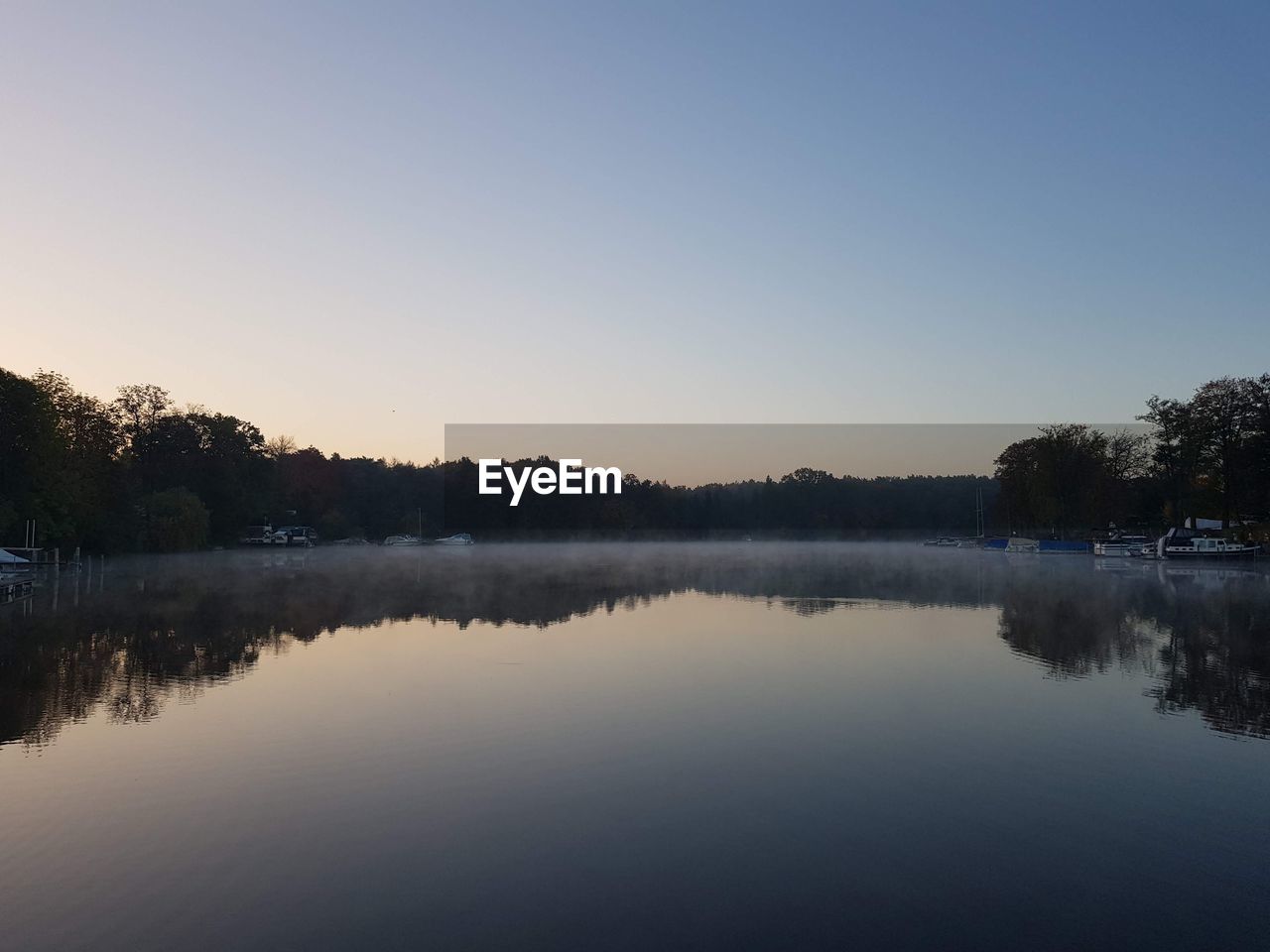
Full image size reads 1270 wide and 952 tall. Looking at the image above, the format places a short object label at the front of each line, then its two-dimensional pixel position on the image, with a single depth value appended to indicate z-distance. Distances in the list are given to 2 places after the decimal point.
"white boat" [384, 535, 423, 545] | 120.94
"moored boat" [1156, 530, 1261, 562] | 65.69
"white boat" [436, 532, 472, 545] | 124.75
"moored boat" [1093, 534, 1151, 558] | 80.62
